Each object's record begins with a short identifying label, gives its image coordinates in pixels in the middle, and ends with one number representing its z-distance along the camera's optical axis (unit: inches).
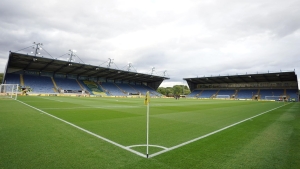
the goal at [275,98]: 2522.1
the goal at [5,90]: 1368.4
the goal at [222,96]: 3105.3
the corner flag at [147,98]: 177.2
